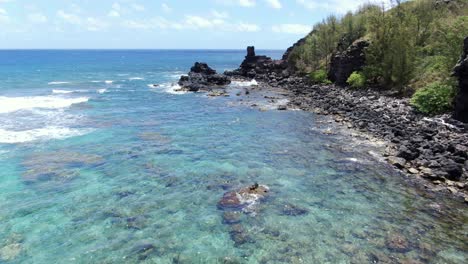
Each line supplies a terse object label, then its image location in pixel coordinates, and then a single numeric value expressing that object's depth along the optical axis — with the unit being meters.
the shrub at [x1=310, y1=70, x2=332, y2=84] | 78.00
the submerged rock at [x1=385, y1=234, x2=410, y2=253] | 18.27
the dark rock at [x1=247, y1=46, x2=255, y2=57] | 118.50
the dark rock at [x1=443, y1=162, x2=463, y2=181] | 25.92
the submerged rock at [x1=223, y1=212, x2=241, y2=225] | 21.25
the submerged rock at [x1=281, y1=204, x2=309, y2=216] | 22.31
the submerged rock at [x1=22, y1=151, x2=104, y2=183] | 28.34
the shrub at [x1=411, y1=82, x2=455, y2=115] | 39.72
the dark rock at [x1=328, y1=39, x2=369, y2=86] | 67.69
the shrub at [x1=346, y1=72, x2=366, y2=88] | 62.53
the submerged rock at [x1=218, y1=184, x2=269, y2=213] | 23.05
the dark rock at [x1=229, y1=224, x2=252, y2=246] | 19.27
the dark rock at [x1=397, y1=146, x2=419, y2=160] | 29.91
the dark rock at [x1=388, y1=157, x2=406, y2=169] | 28.97
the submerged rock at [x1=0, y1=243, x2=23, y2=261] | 17.91
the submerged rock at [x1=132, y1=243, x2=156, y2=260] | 18.02
